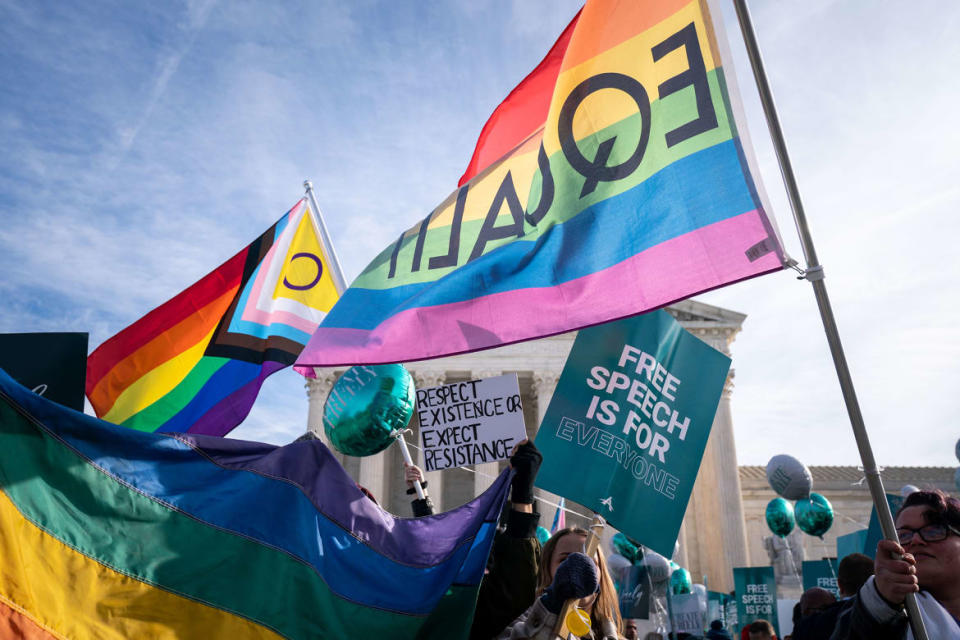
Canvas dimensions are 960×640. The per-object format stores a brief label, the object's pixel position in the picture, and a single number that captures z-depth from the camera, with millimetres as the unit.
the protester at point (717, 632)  7684
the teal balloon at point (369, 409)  5348
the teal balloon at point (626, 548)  15309
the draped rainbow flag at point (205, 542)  2355
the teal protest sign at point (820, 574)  11469
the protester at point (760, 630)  7652
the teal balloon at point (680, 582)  16828
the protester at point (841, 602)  3564
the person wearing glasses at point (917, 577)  2084
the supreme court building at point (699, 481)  27984
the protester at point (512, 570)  2889
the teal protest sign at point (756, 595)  12805
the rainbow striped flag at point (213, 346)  7723
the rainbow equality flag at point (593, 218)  3418
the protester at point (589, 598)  3207
